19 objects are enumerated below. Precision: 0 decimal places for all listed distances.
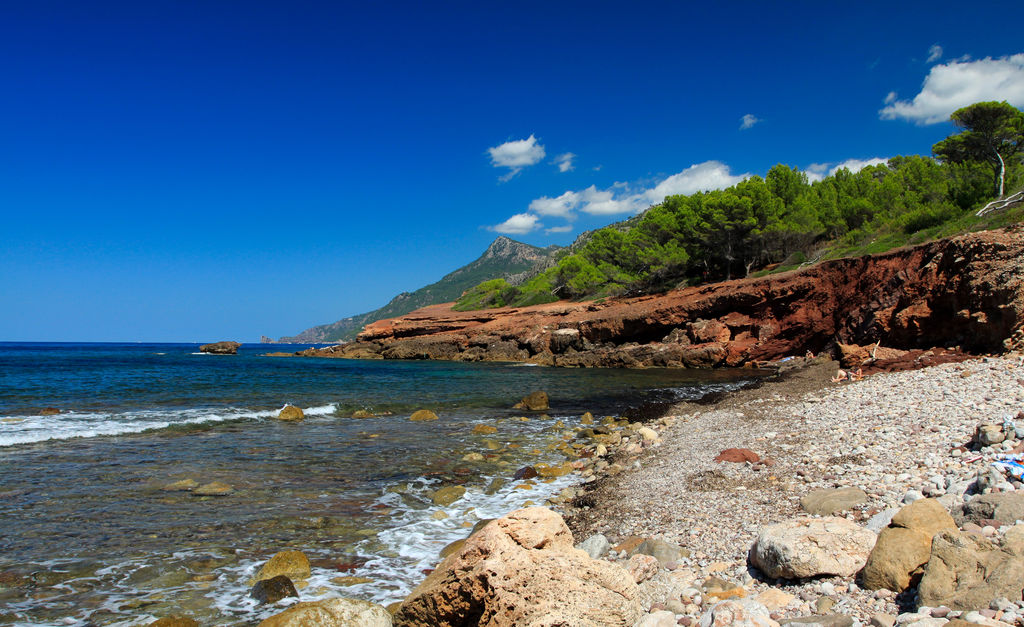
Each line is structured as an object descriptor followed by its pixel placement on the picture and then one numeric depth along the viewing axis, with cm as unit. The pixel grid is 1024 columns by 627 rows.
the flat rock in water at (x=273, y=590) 508
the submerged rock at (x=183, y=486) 840
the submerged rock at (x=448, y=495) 808
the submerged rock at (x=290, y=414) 1583
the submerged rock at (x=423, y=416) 1566
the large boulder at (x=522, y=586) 356
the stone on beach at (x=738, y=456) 783
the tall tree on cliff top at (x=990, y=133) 3003
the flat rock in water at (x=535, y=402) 1792
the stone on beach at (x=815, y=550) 385
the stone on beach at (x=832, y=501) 515
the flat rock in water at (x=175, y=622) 448
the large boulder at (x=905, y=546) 346
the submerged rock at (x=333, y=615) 421
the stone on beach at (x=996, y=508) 375
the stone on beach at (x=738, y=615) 332
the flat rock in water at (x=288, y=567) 553
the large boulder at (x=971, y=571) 286
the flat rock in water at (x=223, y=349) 7175
